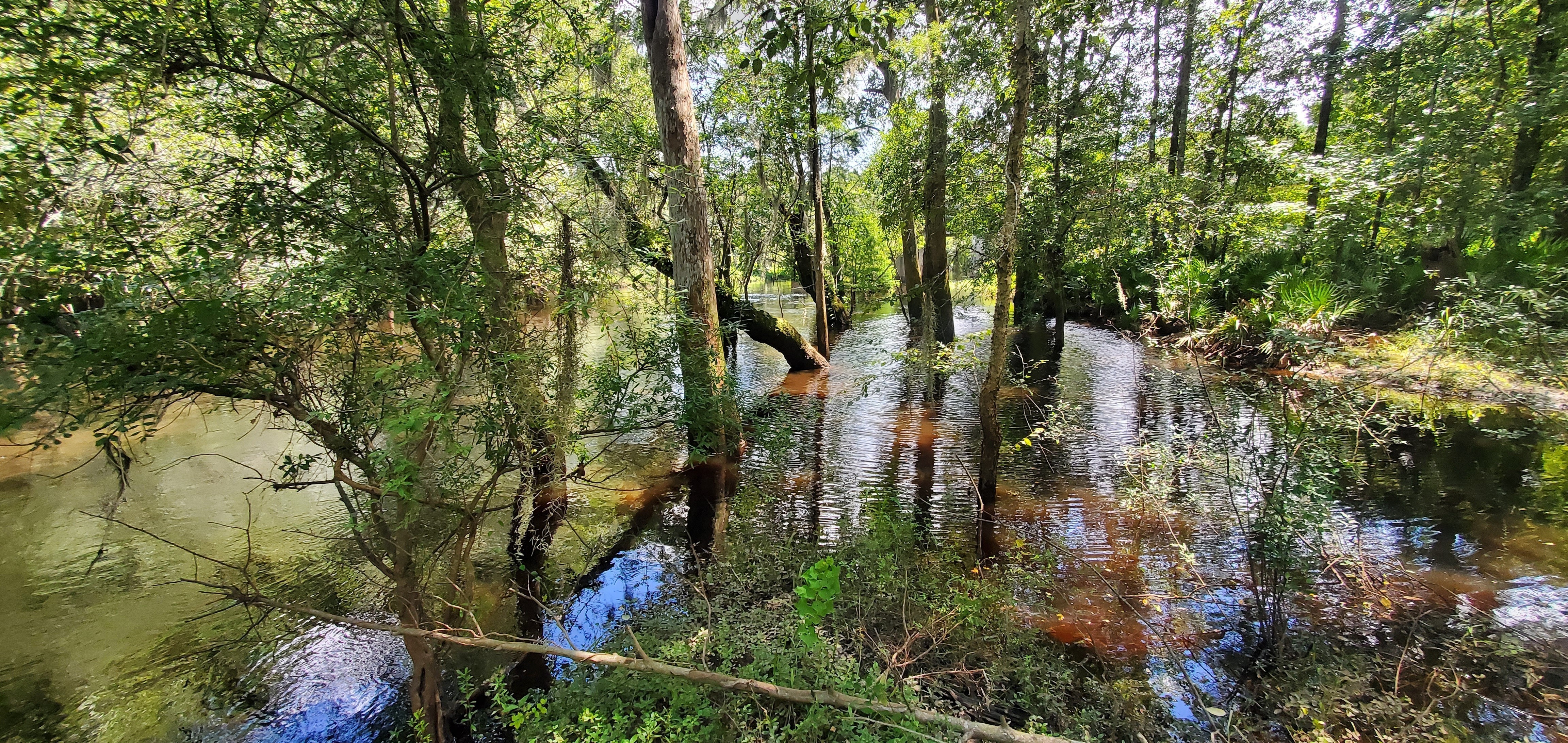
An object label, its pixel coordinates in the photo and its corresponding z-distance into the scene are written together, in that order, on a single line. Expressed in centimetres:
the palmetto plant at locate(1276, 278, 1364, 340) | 629
